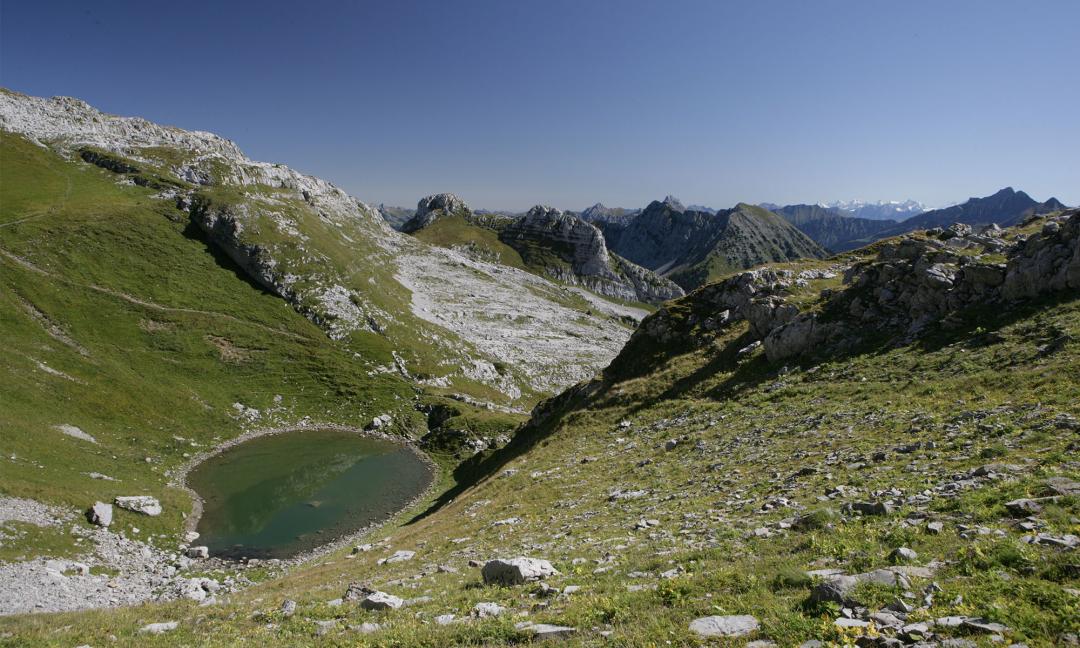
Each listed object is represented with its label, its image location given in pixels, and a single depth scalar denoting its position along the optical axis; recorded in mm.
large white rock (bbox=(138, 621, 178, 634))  15500
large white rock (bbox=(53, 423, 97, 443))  55128
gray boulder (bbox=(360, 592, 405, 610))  14578
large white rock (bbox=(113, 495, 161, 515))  45844
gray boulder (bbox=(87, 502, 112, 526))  41438
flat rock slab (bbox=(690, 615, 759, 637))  8969
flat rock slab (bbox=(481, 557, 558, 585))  14711
